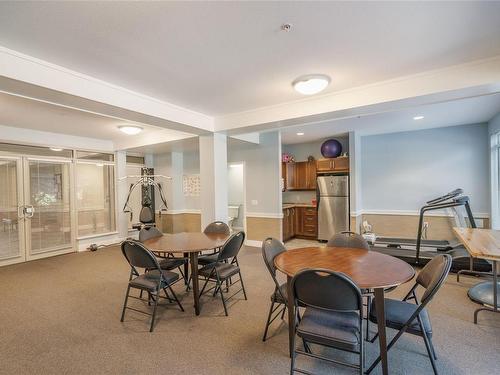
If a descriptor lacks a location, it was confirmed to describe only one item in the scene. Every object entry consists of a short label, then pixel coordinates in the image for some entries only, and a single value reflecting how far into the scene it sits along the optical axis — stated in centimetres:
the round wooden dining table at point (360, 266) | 182
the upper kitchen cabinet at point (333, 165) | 632
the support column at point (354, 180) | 602
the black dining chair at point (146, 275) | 266
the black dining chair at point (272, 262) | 229
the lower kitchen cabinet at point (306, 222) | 689
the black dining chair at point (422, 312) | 174
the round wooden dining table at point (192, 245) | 292
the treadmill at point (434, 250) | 405
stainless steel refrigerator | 627
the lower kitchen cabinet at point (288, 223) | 655
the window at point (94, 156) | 616
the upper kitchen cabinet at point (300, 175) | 716
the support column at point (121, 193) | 679
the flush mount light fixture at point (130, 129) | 488
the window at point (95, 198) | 620
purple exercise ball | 647
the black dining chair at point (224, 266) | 297
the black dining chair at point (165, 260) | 343
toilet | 815
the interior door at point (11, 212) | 503
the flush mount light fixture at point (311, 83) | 289
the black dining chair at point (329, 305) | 164
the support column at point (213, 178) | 455
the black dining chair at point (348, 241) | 293
